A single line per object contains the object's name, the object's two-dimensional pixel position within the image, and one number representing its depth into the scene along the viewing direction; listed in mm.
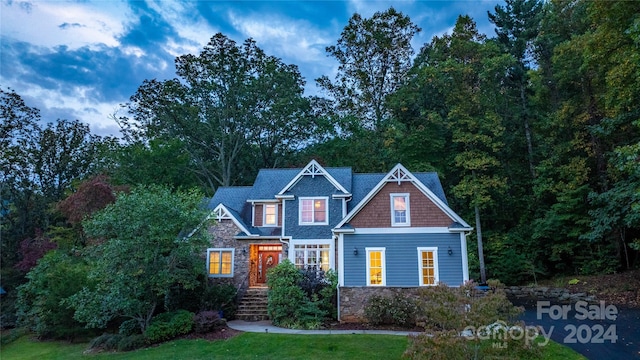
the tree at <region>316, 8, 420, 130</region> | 29578
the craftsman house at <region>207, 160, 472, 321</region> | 15227
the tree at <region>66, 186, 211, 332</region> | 12617
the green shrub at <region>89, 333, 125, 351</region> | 12664
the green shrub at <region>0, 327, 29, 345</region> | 16350
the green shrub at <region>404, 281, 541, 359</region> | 7594
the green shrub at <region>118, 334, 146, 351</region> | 12320
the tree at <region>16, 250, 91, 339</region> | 14703
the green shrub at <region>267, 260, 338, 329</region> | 13992
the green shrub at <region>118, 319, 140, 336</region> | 13380
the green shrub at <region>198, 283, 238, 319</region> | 15348
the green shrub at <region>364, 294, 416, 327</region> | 13422
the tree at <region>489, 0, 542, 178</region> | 25219
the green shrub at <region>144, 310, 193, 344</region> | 12617
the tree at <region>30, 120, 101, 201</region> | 27031
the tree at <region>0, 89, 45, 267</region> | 24634
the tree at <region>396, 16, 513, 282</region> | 23312
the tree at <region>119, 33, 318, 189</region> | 30047
